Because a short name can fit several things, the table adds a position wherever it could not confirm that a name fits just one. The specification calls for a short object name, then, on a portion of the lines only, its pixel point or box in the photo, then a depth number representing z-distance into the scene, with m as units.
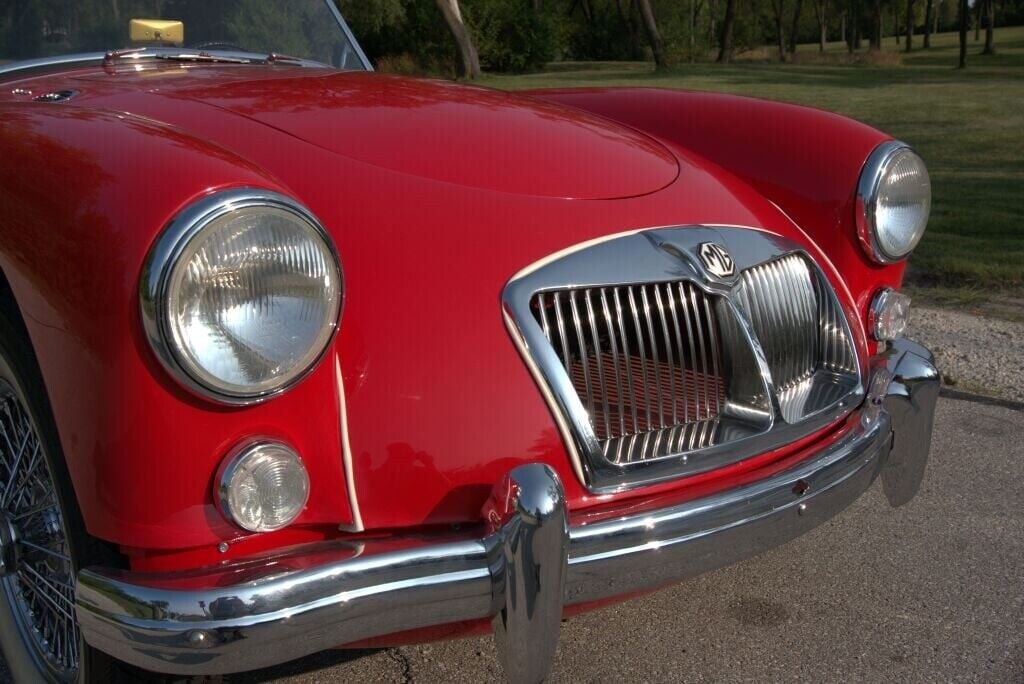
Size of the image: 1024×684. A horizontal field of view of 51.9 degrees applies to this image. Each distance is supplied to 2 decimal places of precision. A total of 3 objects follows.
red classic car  1.60
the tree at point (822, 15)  51.62
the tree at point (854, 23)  43.46
